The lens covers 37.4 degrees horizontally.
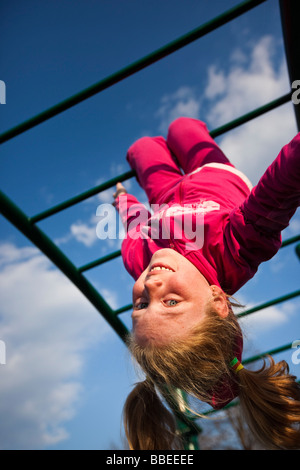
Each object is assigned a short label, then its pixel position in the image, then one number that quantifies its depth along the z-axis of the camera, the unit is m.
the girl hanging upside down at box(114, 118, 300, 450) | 1.40
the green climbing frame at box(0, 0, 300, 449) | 1.67
